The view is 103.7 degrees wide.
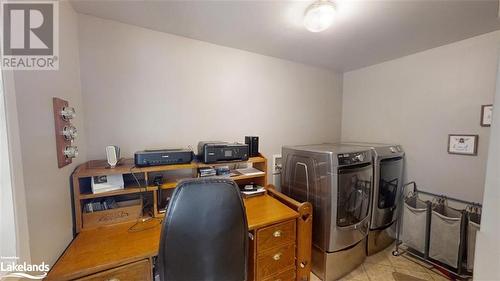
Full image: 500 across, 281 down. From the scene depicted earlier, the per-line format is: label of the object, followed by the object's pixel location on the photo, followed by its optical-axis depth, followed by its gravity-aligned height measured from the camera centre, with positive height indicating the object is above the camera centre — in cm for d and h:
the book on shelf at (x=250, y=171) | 186 -41
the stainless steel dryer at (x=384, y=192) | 205 -68
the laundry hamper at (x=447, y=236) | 171 -96
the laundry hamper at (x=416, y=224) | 194 -96
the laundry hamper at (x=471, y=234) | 165 -88
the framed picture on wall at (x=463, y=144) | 180 -14
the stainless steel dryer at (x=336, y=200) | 170 -65
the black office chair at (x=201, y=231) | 97 -51
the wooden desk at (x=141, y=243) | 100 -68
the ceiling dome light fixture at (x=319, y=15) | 126 +76
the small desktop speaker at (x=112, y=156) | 138 -19
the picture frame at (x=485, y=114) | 172 +14
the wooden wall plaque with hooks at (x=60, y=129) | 106 +0
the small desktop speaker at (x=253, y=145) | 194 -15
